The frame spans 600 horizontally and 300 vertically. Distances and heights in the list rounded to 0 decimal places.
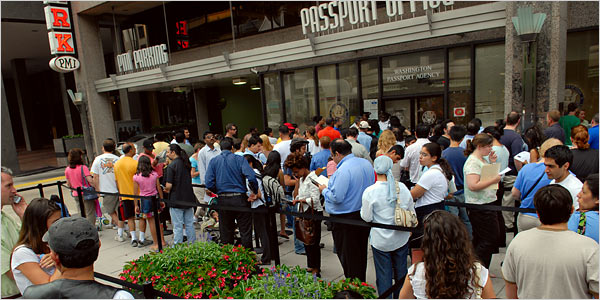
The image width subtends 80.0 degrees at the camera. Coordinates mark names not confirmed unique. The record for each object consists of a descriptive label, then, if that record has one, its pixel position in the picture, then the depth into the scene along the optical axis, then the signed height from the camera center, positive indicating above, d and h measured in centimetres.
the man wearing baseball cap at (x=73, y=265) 203 -84
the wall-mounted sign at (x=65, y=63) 1789 +304
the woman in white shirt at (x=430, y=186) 421 -108
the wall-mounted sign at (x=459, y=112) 1156 -66
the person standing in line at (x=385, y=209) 379 -118
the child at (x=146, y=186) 648 -126
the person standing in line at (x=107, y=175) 709 -108
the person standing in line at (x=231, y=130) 902 -50
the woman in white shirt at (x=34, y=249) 276 -97
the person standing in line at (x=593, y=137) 668 -105
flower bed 320 -168
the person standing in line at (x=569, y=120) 833 -88
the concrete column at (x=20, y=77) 2820 +397
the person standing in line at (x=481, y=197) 448 -137
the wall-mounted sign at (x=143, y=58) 1600 +276
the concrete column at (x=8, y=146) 1847 -96
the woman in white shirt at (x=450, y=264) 216 -104
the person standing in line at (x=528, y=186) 389 -115
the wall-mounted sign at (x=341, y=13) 1048 +270
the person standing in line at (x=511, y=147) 604 -101
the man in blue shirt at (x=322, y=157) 648 -98
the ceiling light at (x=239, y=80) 1806 +149
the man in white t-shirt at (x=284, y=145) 766 -83
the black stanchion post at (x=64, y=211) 492 -120
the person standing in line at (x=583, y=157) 451 -96
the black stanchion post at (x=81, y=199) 695 -152
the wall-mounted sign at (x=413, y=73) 1208 +75
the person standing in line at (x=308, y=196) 500 -128
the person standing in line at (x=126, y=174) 678 -105
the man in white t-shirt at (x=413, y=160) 595 -108
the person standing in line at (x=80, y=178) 737 -115
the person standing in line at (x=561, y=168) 339 -81
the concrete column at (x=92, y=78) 1922 +239
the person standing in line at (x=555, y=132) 666 -89
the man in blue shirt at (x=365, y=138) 835 -90
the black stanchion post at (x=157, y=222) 560 -173
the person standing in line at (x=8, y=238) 302 -96
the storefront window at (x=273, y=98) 1624 +39
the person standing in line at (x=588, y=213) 269 -101
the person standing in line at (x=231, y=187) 571 -123
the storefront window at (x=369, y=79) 1338 +75
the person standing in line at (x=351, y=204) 432 -126
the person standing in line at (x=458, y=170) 519 -114
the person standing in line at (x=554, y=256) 231 -113
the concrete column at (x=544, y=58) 868 +66
